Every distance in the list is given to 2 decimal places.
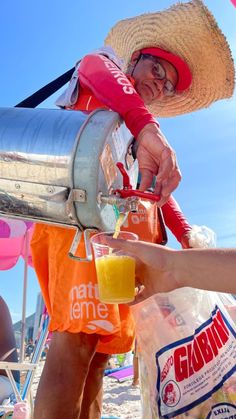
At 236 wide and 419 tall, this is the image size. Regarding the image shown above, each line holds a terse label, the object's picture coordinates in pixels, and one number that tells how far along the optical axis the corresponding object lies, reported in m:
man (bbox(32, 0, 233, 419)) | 1.26
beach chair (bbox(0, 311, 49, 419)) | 2.23
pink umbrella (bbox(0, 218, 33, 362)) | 4.42
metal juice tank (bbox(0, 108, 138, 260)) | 1.13
